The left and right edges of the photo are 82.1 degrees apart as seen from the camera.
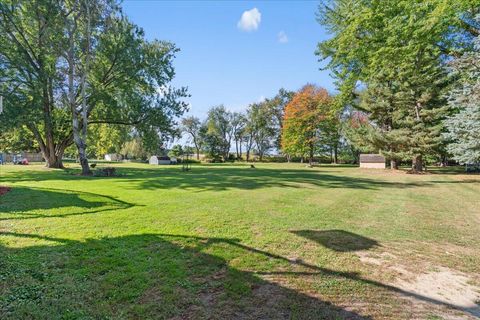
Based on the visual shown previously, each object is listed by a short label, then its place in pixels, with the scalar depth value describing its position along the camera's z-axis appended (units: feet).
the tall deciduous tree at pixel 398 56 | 34.78
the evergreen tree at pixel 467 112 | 31.99
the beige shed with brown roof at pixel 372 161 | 105.50
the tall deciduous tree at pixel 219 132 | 199.41
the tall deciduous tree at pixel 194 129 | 208.97
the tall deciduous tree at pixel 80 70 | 59.57
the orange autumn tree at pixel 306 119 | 124.26
